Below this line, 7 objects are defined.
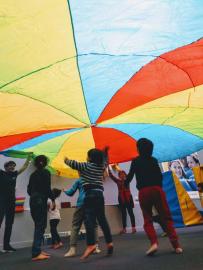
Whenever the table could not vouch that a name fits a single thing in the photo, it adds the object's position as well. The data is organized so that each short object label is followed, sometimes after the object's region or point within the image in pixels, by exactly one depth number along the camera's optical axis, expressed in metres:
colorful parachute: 2.57
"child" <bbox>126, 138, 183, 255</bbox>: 2.99
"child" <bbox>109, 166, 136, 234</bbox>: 6.66
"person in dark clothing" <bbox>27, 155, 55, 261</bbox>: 3.46
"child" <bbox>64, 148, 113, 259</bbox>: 3.27
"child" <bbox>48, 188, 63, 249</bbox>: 4.98
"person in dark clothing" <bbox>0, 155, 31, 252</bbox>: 4.56
